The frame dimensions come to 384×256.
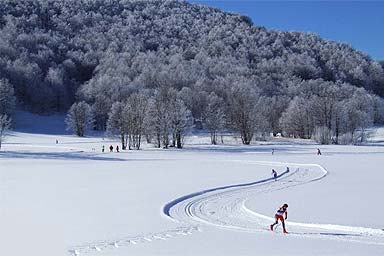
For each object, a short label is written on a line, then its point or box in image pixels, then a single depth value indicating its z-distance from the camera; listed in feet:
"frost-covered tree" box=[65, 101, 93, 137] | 338.54
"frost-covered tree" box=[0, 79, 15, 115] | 357.00
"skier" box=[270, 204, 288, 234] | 60.33
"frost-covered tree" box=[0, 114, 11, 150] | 234.52
